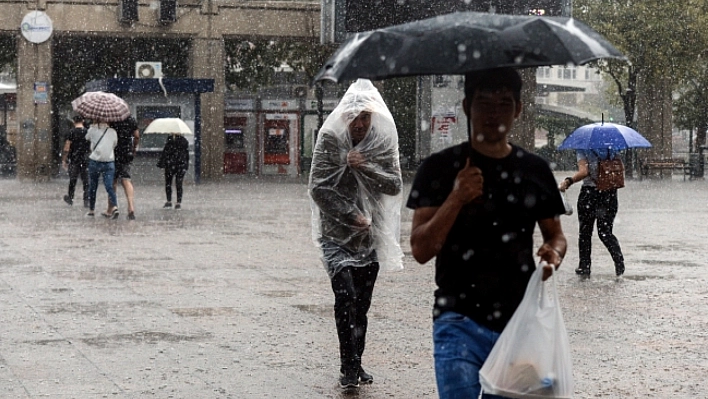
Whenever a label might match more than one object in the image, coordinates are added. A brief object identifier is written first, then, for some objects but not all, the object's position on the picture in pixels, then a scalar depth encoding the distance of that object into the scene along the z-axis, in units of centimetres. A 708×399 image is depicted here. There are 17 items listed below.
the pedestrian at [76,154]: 2323
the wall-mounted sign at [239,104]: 4303
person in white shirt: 2011
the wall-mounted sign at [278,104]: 4309
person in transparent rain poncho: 711
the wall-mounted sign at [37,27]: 3612
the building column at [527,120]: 3819
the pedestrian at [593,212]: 1248
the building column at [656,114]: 4381
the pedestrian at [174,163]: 2266
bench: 4112
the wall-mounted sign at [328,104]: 4184
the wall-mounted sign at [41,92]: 3641
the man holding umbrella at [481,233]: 409
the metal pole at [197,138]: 3479
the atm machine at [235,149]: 4366
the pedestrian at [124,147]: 2078
